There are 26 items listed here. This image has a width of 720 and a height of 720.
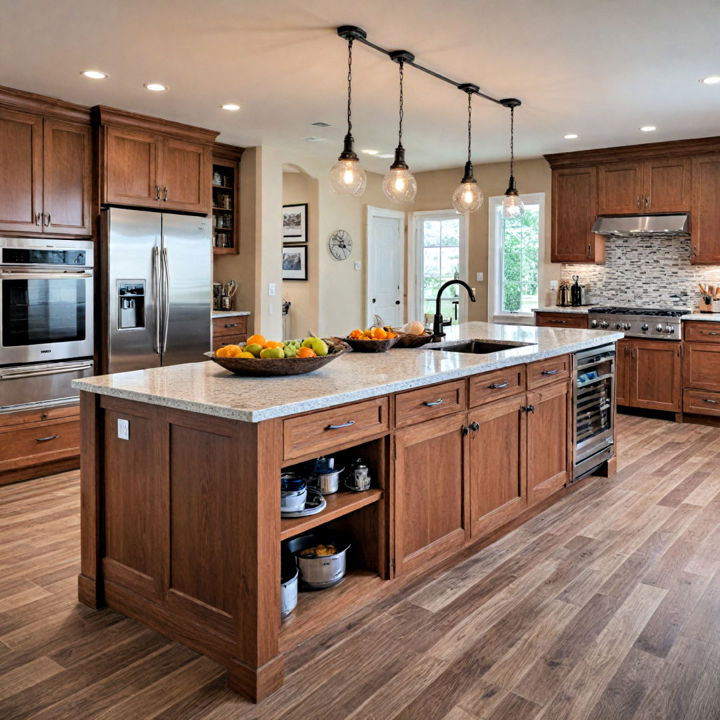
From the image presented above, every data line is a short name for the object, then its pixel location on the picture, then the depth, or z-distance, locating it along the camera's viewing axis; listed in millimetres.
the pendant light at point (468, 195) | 4262
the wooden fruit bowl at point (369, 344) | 3410
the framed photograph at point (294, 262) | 7770
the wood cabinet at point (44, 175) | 4484
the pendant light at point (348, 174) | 3424
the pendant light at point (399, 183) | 3631
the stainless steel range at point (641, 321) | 6066
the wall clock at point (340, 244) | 7660
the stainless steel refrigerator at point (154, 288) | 4984
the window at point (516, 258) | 7410
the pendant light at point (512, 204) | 4668
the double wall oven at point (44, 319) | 4445
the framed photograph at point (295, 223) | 7750
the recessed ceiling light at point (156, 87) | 4380
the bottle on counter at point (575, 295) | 7051
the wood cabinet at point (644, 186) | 6336
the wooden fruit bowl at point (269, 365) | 2594
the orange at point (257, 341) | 2752
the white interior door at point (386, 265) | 8109
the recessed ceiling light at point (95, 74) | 4117
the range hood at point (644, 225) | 6324
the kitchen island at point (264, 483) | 2123
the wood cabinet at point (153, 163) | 4996
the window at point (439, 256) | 8086
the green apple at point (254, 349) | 2684
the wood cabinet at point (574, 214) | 6863
